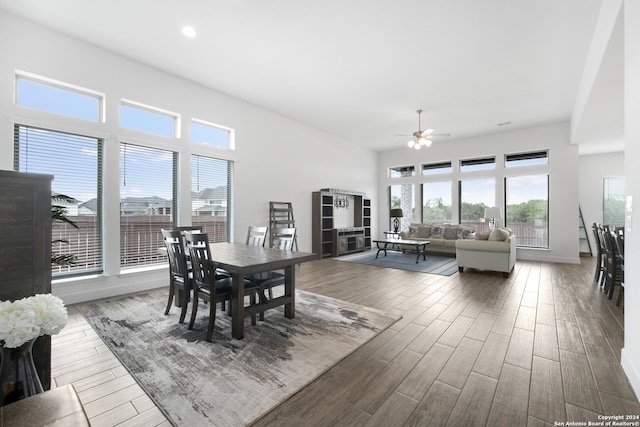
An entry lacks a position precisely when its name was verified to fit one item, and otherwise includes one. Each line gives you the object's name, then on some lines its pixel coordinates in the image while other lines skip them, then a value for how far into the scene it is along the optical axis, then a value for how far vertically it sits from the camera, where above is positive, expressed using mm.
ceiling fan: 5582 +1508
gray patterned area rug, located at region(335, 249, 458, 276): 5387 -1090
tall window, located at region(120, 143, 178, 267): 3916 +203
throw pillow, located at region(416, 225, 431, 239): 7777 -528
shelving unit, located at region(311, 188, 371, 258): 6801 -431
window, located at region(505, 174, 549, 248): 6773 +108
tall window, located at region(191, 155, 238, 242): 4676 +310
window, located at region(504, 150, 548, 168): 6793 +1381
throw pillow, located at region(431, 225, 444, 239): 7551 -515
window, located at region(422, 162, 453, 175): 8133 +1371
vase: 926 -572
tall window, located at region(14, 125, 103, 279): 3227 +451
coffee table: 6284 -966
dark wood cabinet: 1300 -131
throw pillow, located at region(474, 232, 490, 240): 5258 -437
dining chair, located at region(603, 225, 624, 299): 3480 -681
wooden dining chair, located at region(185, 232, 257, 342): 2418 -640
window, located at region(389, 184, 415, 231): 8814 +410
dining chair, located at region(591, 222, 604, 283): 4273 -691
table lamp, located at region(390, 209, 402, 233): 8187 -114
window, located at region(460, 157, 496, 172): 7449 +1367
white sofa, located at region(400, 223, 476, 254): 7146 -572
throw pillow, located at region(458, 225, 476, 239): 7144 -464
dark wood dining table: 2312 -463
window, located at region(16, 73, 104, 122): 3215 +1451
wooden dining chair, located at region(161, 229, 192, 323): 2658 -524
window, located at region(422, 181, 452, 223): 8125 +352
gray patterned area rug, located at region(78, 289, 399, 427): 1659 -1118
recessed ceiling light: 3186 +2156
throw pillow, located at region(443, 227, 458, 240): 7320 -529
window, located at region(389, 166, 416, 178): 8798 +1380
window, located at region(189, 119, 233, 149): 4715 +1426
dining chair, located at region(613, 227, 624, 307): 3195 -530
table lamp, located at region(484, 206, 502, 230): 6289 +5
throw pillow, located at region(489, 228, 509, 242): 5016 -415
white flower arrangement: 875 -352
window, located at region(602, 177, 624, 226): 7281 +321
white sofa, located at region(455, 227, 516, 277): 4754 -690
